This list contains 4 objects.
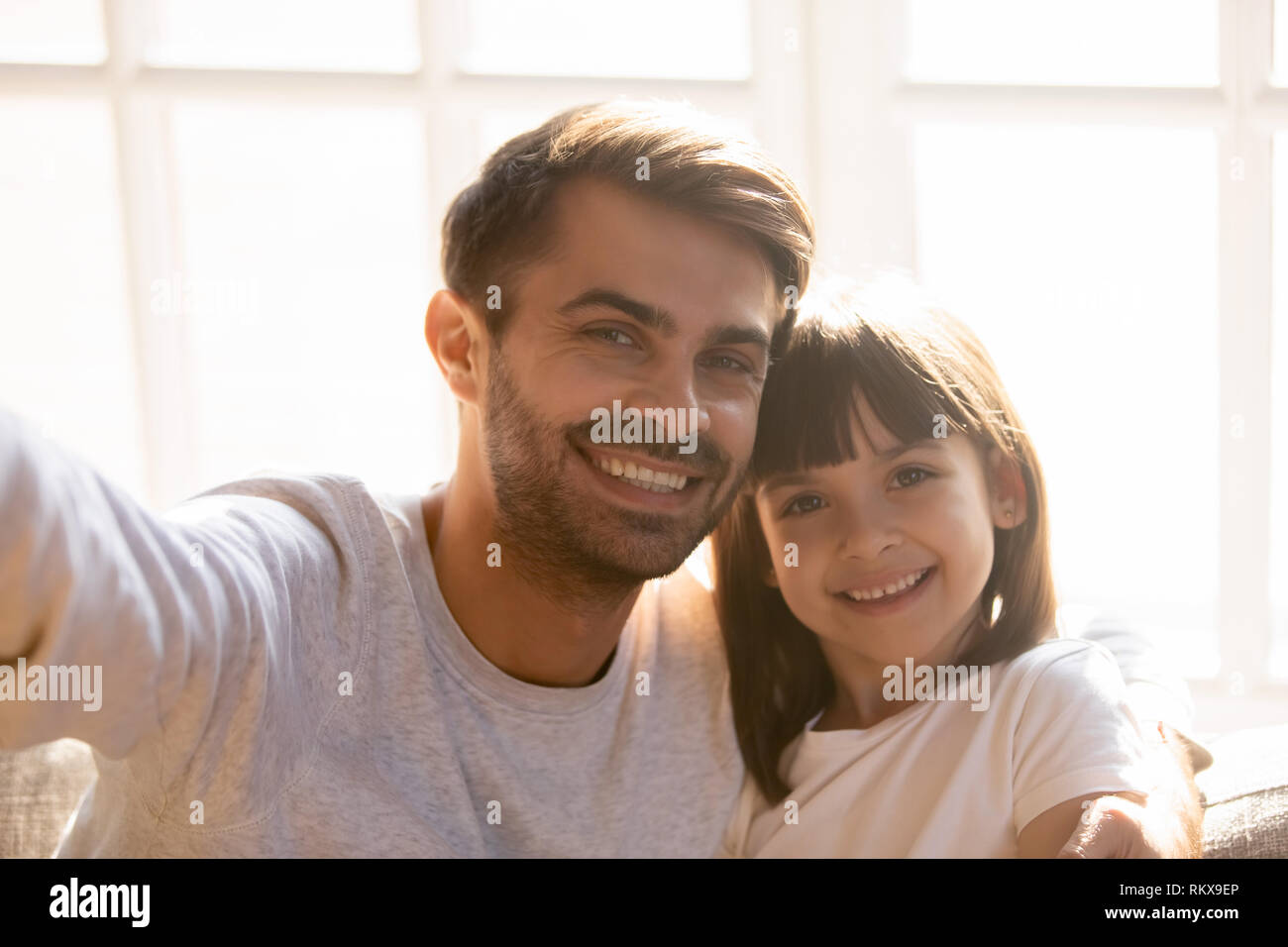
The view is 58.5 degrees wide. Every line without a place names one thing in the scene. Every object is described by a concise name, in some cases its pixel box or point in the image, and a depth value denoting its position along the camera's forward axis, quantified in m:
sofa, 1.17
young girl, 1.20
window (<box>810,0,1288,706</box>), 1.91
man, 1.09
